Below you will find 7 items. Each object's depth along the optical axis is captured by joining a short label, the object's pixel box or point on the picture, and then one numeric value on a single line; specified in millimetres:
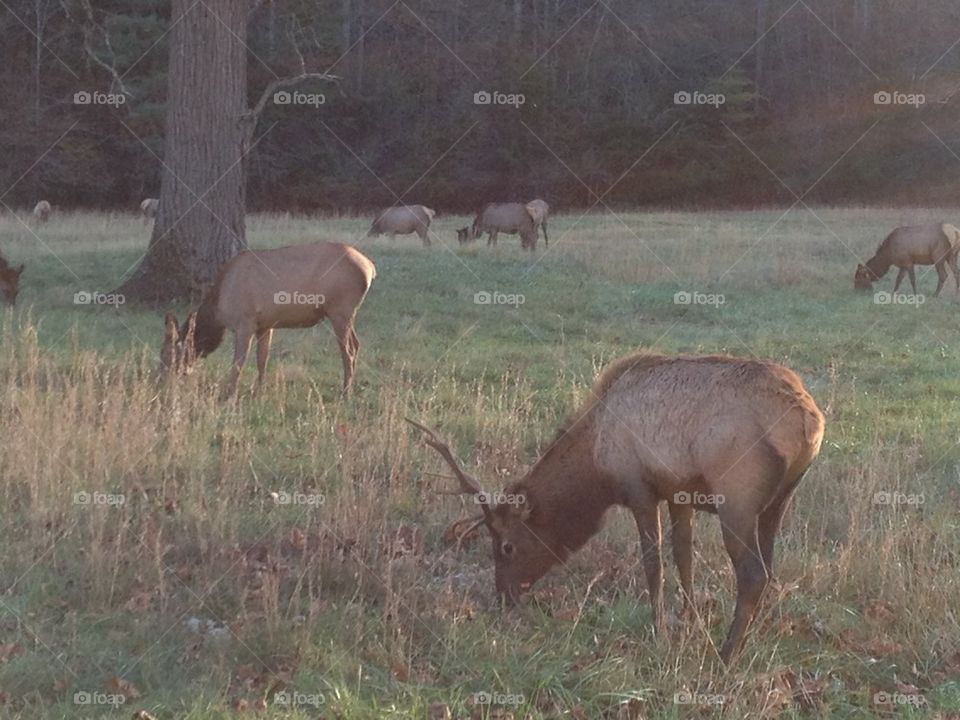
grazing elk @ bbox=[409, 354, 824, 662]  4918
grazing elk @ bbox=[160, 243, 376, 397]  10039
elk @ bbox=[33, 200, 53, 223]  24370
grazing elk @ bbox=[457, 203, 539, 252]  23891
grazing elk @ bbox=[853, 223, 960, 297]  17438
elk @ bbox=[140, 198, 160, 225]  26759
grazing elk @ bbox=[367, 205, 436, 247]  24609
